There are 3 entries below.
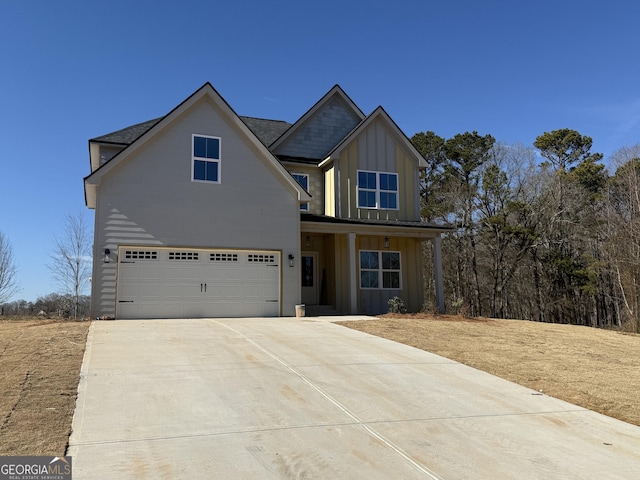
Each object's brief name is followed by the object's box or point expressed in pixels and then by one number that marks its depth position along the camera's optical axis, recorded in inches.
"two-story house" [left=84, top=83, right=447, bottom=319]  592.1
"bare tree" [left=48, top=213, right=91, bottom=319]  1091.9
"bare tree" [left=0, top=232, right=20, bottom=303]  1159.0
